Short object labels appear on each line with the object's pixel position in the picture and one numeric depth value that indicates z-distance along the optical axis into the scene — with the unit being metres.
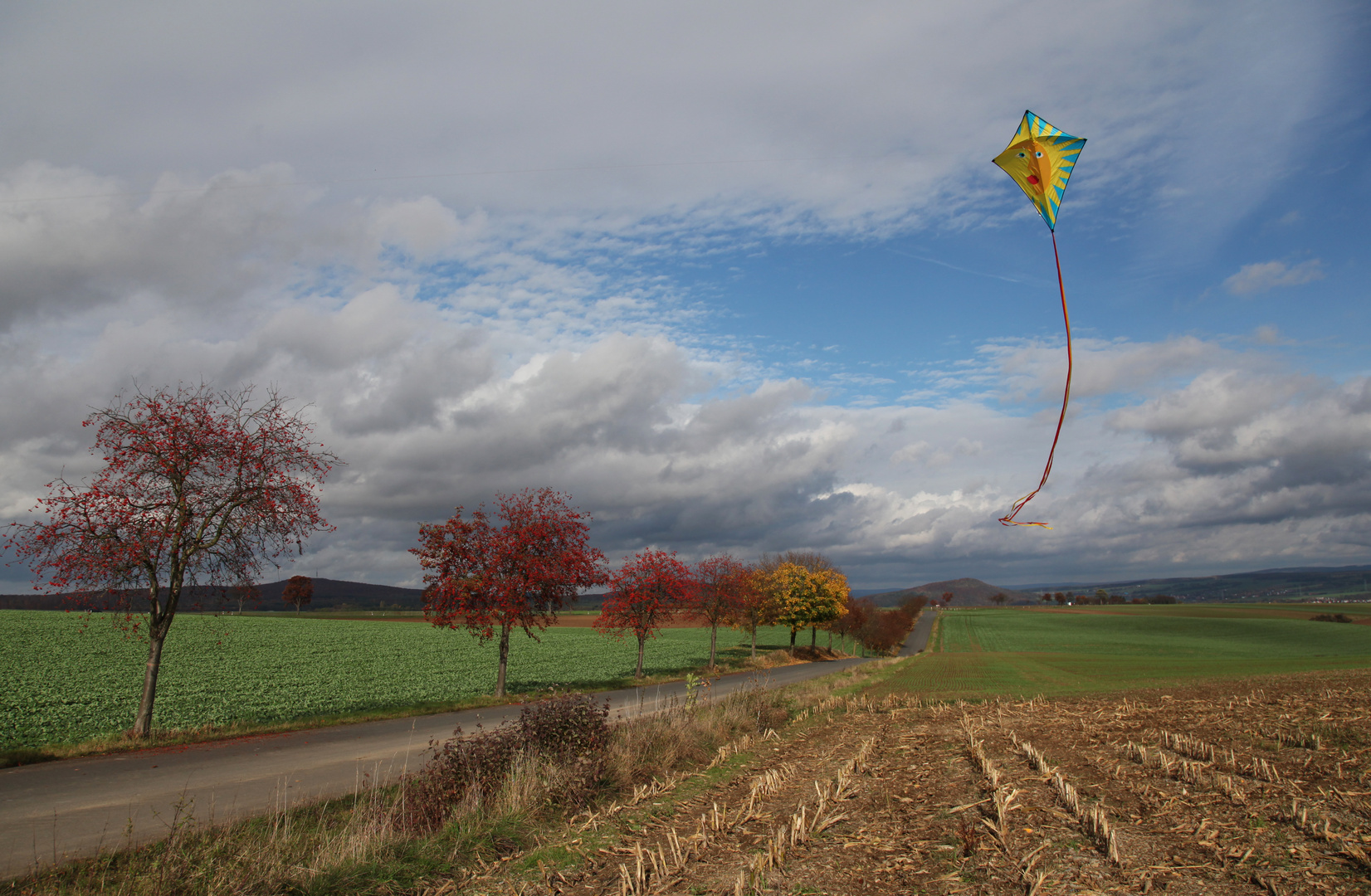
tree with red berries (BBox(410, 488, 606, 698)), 22.95
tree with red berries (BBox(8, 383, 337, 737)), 14.53
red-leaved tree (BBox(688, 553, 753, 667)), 42.00
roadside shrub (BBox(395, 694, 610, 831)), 9.08
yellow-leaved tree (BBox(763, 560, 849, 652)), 57.34
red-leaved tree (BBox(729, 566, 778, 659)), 46.18
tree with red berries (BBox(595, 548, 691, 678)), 32.72
